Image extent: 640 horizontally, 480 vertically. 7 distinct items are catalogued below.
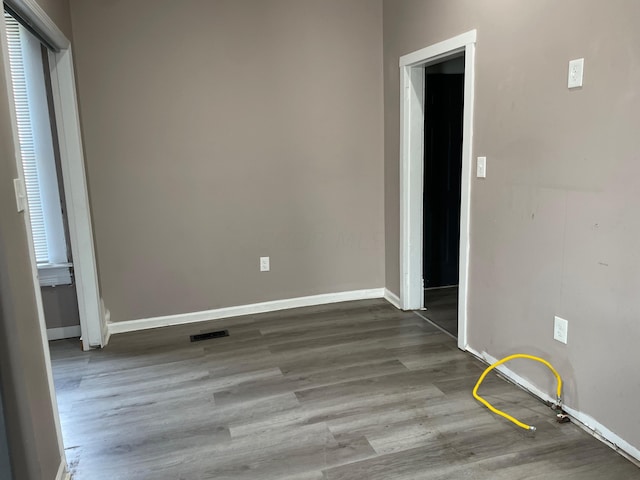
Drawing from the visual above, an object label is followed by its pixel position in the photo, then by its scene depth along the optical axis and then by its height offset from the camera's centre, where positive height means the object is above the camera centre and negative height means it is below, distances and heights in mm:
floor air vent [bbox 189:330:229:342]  3440 -1235
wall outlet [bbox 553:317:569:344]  2312 -849
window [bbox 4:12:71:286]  3172 +99
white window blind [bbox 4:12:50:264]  3154 +208
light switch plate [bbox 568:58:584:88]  2088 +361
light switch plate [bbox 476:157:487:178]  2768 -58
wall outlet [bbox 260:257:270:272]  3873 -812
